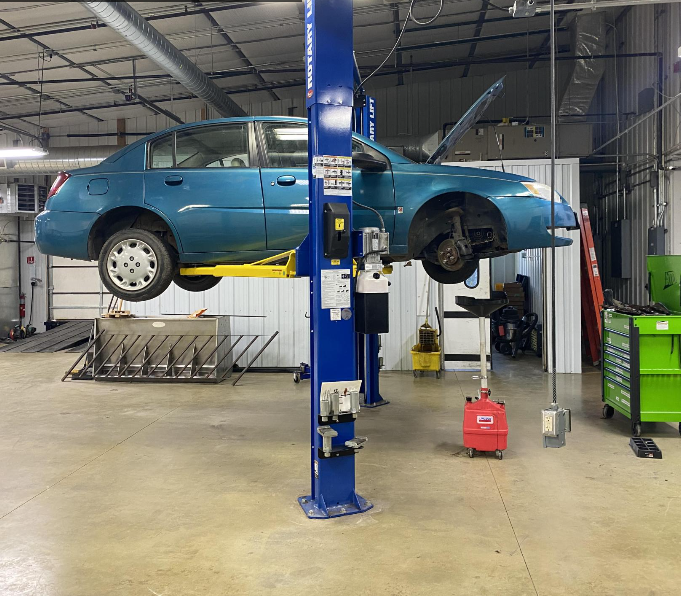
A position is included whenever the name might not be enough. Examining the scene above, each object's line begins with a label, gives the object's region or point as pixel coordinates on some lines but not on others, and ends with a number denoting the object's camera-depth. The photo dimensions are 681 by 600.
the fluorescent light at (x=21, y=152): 8.72
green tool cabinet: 5.03
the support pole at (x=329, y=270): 3.48
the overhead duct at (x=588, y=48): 9.14
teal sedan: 4.07
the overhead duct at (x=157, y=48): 5.75
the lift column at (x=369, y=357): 6.39
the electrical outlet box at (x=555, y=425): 2.96
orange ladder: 8.71
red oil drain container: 4.60
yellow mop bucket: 8.38
